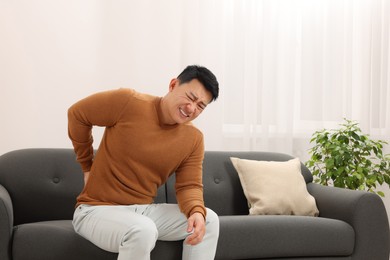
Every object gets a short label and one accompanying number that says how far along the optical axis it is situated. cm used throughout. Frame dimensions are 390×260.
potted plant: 397
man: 242
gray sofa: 282
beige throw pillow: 331
